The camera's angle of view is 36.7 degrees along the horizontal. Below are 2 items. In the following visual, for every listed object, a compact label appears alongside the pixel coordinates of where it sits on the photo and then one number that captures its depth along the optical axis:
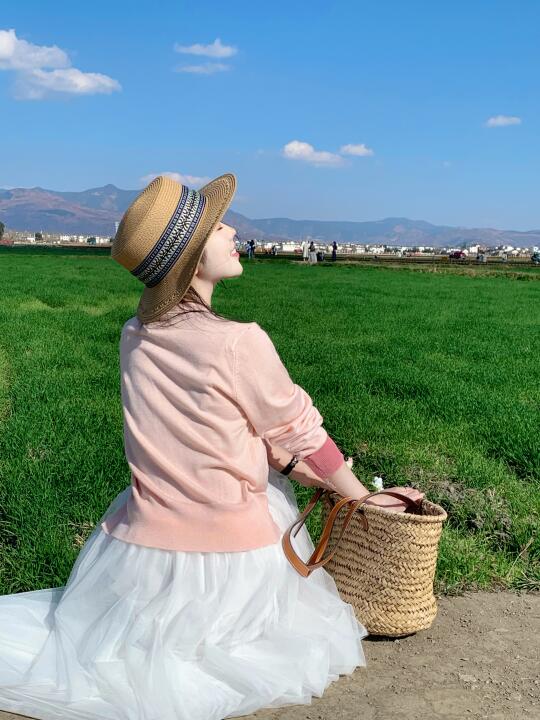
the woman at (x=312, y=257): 46.91
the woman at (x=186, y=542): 2.62
